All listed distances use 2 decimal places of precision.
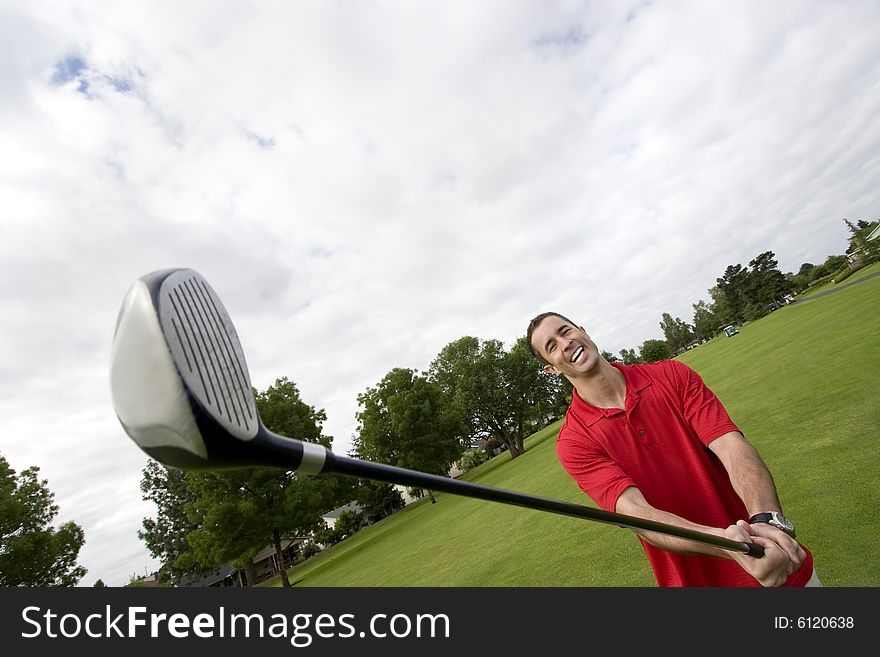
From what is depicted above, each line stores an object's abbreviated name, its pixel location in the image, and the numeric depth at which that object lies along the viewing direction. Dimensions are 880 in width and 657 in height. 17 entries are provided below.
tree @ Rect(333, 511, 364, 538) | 63.60
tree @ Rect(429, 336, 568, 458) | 53.75
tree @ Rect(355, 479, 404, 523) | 47.41
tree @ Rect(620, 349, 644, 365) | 133.39
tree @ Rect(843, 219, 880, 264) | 79.88
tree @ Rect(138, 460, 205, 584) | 49.59
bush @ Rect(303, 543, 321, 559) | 60.91
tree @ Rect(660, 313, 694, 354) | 149.50
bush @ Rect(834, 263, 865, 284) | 79.14
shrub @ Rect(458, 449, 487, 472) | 73.44
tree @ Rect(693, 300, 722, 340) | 140.38
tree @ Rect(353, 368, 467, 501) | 39.56
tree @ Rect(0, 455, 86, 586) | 21.47
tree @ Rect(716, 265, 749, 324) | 124.06
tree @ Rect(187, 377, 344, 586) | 25.77
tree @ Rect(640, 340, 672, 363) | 127.08
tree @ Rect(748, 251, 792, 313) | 116.19
